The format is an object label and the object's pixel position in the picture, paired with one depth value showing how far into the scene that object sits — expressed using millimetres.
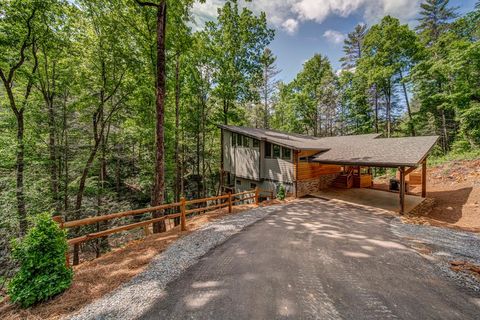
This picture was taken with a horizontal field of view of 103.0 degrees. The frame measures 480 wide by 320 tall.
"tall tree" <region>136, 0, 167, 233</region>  6691
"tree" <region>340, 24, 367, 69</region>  24250
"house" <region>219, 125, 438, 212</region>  9477
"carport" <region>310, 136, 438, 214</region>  8305
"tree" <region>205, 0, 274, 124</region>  16234
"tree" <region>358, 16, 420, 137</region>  18453
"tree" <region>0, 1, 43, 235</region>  7797
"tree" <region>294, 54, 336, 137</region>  23609
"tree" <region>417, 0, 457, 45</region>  20156
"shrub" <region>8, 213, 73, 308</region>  2980
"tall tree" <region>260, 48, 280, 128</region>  21469
